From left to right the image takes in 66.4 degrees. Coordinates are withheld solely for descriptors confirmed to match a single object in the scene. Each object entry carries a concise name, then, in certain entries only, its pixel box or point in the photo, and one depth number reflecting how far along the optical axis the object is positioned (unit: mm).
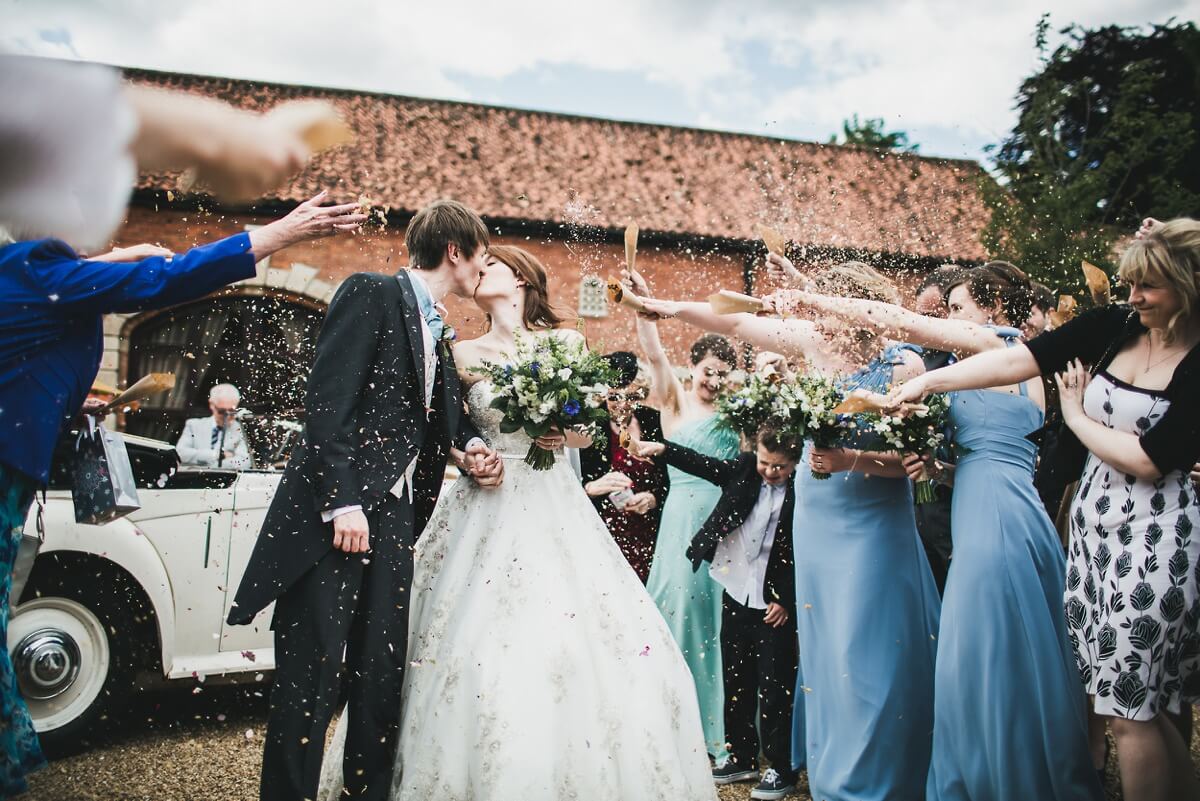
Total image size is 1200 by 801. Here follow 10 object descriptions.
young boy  5137
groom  3213
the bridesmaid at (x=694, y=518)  5641
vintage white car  5012
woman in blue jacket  3127
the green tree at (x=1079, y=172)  12453
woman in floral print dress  3252
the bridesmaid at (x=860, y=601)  4305
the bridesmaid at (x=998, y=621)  3895
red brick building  17734
